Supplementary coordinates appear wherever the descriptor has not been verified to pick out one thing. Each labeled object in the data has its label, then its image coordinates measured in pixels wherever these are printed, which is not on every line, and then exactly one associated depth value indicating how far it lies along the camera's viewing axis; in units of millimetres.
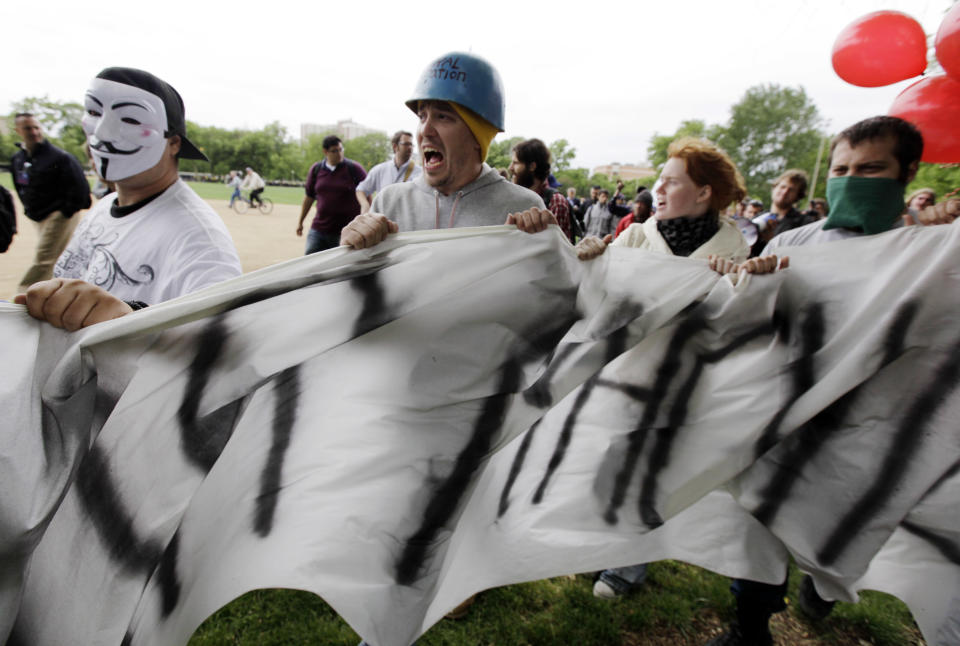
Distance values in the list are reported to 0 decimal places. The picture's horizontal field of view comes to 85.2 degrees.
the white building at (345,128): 127000
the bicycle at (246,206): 24156
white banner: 1319
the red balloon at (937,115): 2826
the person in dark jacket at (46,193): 5570
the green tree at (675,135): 48906
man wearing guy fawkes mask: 1885
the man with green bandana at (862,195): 2039
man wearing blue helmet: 2027
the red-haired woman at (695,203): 2363
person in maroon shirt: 6250
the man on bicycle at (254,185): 23803
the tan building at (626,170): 112500
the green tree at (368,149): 86688
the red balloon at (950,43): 2637
